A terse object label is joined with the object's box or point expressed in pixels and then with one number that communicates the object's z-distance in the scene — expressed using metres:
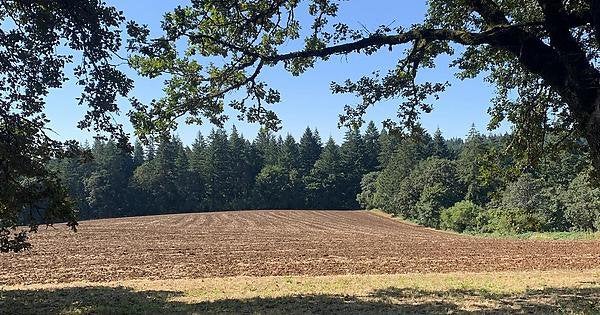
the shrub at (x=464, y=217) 59.58
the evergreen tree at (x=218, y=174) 108.12
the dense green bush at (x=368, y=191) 102.51
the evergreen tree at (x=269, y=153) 125.38
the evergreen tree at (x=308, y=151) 121.56
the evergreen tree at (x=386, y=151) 112.66
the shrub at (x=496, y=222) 51.00
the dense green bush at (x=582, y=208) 48.12
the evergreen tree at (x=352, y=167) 113.69
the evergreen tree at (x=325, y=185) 112.56
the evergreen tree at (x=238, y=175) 110.06
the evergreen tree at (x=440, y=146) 114.64
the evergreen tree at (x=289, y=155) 120.62
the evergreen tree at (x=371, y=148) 120.69
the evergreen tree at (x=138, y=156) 113.77
